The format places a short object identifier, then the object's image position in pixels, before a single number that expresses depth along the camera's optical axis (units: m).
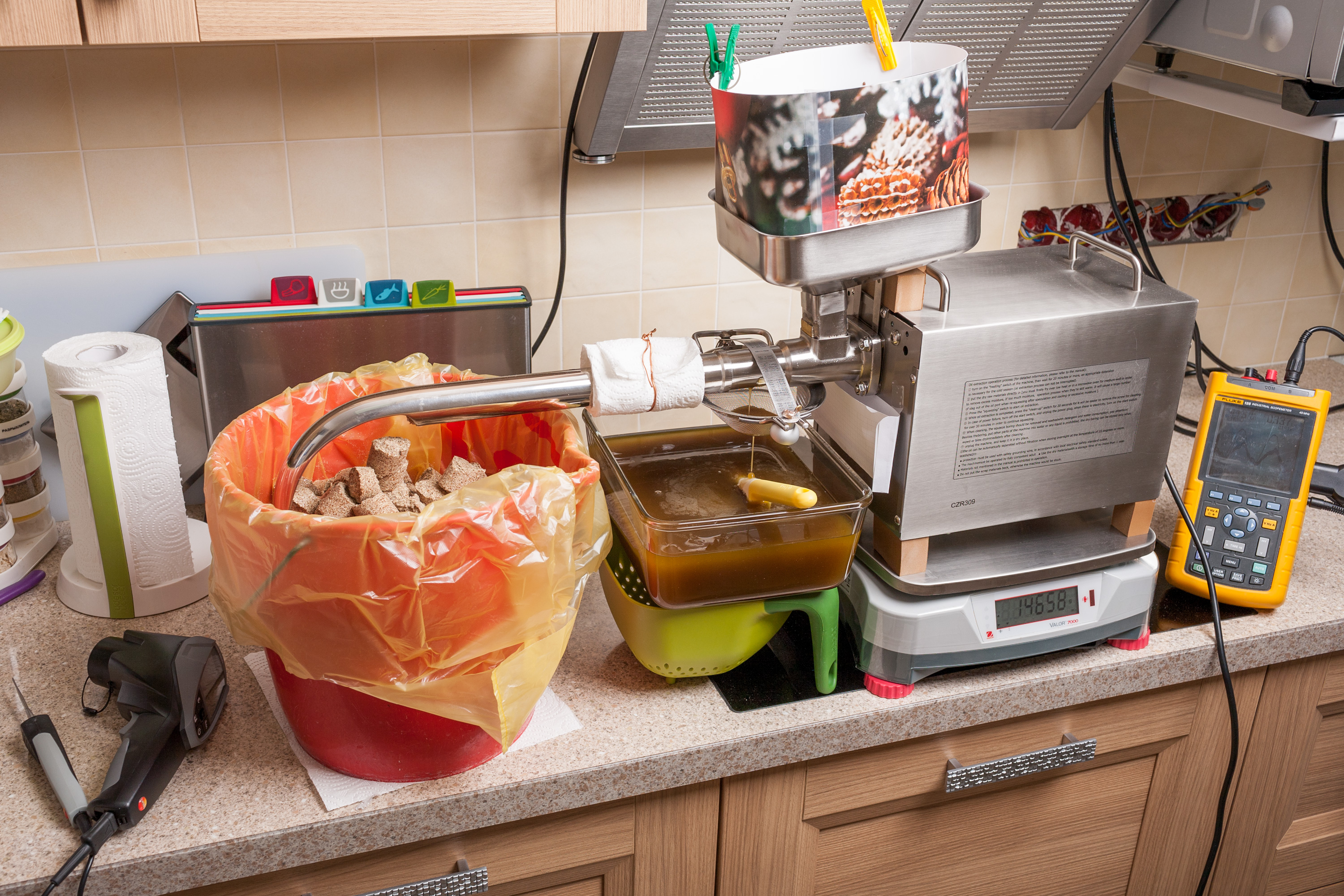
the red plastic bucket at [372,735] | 0.85
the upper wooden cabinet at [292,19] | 0.86
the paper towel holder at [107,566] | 1.02
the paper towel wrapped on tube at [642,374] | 0.89
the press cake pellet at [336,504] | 0.90
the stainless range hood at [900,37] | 1.19
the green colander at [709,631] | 0.98
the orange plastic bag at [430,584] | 0.77
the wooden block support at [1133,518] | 1.08
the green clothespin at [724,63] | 0.84
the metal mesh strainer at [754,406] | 0.97
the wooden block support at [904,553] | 1.00
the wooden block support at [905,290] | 0.93
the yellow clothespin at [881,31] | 0.83
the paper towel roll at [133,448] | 1.02
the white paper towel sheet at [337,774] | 0.87
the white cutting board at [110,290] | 1.23
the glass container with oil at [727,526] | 0.93
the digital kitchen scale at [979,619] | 1.00
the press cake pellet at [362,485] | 0.92
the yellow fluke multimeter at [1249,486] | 1.12
